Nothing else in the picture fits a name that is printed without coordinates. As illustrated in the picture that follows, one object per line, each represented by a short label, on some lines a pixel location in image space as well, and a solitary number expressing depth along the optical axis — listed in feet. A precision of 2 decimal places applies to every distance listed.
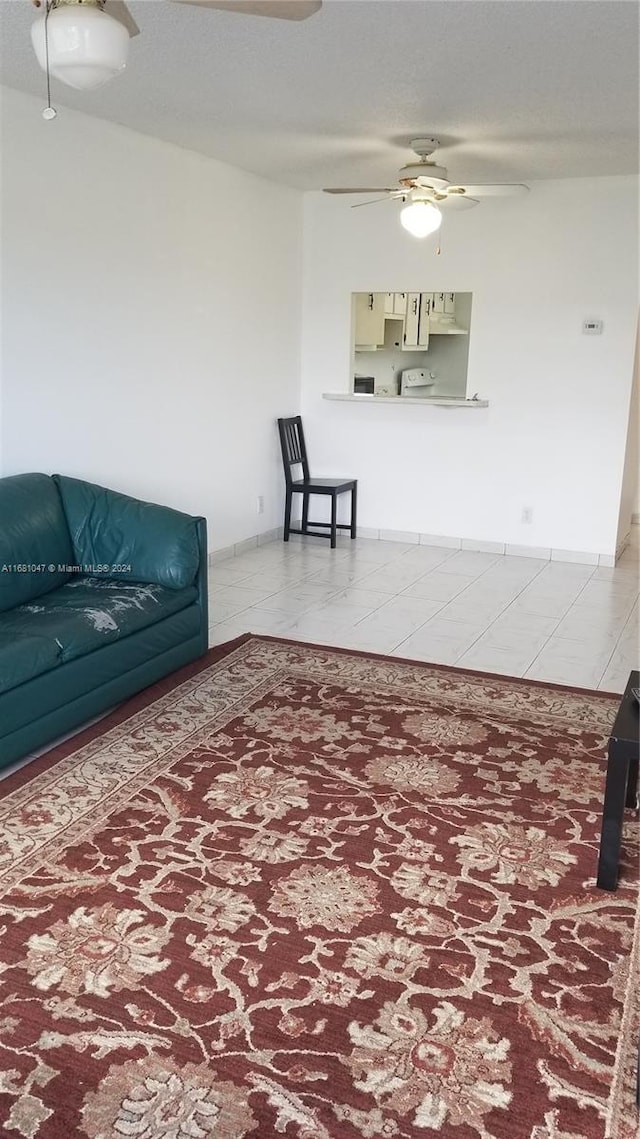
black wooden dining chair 21.93
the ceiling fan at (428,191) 15.75
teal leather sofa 10.54
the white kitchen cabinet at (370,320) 24.94
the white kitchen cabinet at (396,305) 25.40
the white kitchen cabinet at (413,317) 26.08
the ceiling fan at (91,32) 6.99
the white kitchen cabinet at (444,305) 26.27
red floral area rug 6.02
